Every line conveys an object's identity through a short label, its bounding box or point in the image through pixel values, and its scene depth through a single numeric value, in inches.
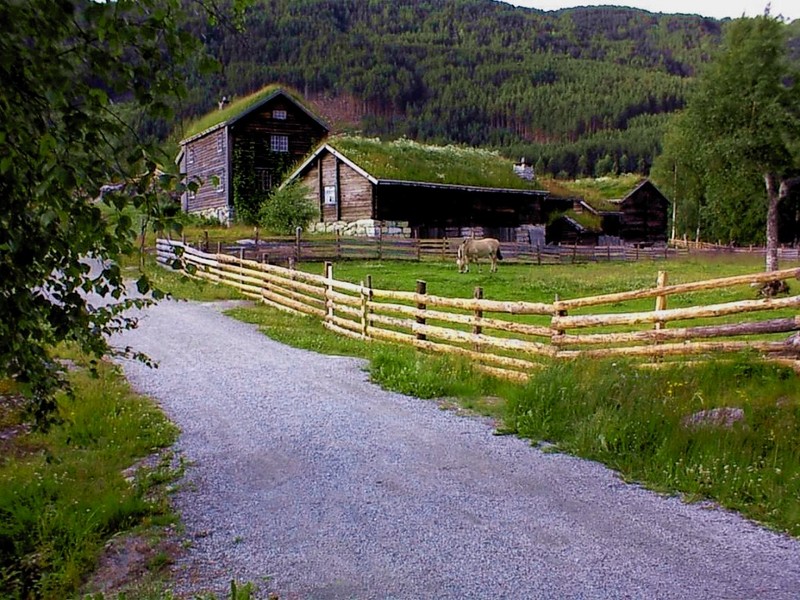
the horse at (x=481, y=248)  1196.5
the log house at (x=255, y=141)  1689.2
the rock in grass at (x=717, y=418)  274.2
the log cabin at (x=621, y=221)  2009.0
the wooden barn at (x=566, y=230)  1974.7
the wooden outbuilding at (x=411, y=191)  1472.7
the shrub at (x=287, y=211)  1488.7
